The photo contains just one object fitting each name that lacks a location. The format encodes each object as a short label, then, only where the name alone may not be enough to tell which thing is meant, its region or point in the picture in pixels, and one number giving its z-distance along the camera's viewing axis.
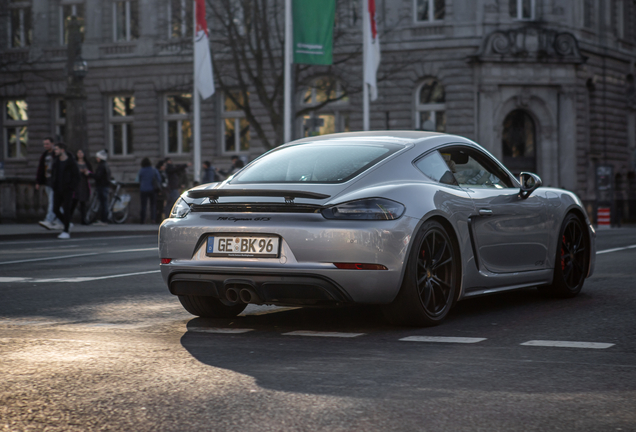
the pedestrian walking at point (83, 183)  23.61
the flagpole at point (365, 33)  29.09
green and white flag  24.98
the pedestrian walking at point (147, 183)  26.67
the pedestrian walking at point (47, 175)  20.05
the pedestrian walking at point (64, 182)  18.41
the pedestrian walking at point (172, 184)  27.80
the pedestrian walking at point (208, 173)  29.61
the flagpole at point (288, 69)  27.14
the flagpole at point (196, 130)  27.12
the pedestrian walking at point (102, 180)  23.95
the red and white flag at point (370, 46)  29.17
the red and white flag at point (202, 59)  26.77
